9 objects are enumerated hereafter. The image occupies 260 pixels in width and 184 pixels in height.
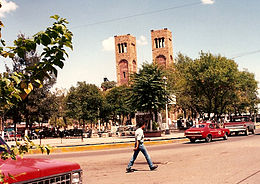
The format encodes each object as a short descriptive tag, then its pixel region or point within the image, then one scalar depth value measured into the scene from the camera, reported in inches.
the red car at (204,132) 996.6
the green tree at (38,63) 128.4
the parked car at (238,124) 1273.4
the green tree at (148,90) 1358.3
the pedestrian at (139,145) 446.6
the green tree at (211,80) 1627.7
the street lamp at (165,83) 1391.4
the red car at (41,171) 144.6
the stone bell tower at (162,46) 5049.2
